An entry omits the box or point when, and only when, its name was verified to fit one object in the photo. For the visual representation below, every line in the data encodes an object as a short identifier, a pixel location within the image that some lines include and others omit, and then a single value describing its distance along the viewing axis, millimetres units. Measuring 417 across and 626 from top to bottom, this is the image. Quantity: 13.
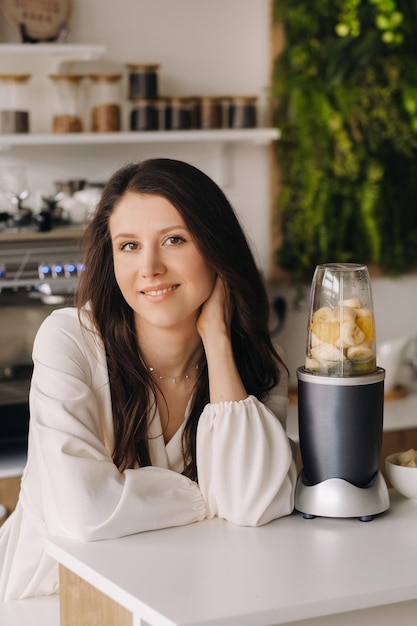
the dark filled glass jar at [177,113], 3518
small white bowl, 1853
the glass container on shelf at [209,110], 3561
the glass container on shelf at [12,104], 3314
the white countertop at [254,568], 1398
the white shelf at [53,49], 3201
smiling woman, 1770
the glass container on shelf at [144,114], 3479
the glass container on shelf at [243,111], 3590
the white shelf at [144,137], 3297
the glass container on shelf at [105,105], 3416
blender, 1771
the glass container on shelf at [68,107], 3375
